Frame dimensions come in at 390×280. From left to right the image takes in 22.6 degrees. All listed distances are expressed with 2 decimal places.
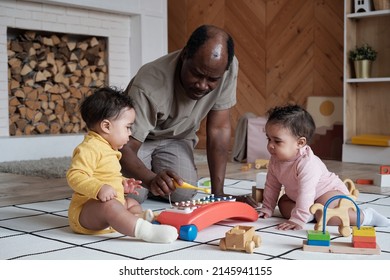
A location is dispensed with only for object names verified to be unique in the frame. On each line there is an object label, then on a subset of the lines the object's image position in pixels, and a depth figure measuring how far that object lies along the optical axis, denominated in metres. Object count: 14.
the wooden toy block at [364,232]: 2.61
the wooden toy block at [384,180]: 3.81
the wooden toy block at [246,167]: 4.59
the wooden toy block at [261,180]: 3.60
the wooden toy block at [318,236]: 2.63
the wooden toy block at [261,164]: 4.71
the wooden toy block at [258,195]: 3.37
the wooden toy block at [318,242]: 2.62
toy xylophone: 2.73
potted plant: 4.99
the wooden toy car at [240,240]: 2.59
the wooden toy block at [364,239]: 2.60
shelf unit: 5.08
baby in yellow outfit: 2.70
